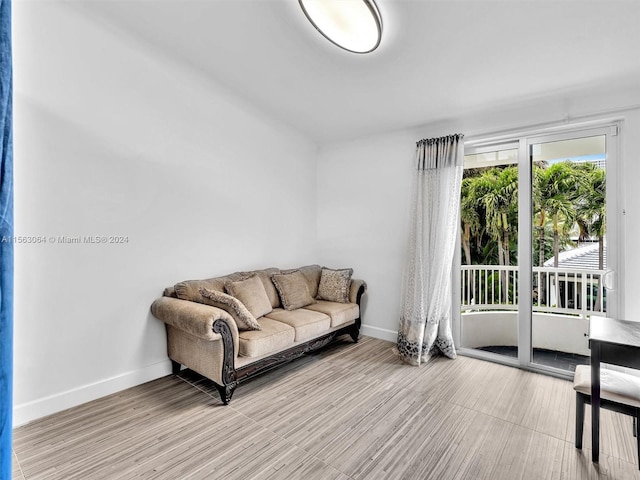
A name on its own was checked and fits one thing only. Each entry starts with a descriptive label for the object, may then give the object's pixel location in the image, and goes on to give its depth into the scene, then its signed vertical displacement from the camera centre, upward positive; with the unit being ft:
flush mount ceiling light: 6.80 +4.90
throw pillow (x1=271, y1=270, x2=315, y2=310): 11.88 -1.84
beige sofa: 8.29 -2.42
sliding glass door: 9.26 -0.20
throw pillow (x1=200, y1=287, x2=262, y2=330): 9.02 -1.81
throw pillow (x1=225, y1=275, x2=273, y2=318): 10.34 -1.72
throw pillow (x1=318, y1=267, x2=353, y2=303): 12.78 -1.79
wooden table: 5.62 -1.97
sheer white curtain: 10.98 -0.35
